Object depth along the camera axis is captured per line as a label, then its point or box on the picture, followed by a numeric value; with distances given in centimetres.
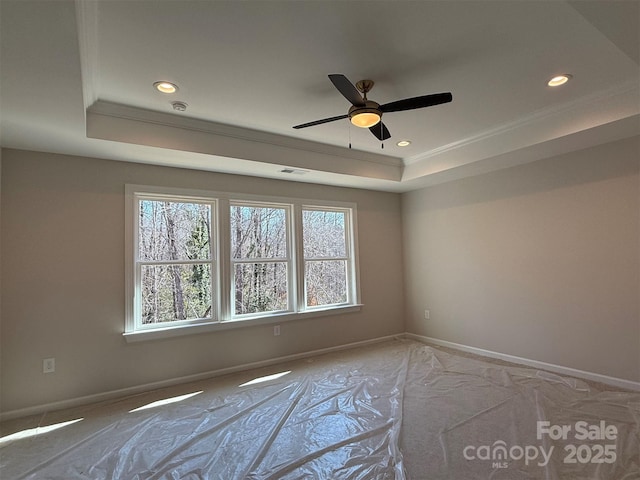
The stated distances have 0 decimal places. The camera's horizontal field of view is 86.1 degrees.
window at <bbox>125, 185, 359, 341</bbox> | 371
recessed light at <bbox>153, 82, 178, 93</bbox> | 263
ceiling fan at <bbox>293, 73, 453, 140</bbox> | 216
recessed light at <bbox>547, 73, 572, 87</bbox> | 264
